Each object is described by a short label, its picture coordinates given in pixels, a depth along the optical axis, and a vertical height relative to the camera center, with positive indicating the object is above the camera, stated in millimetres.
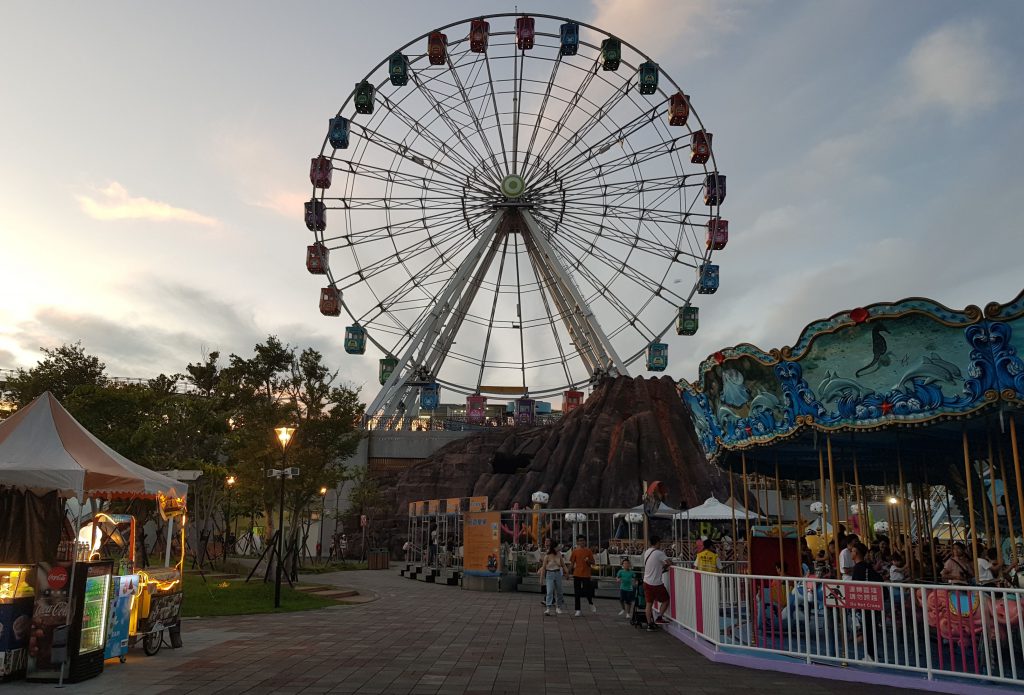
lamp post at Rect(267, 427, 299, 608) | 17750 +722
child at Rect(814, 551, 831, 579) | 15009 -1184
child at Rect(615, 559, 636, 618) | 16312 -1602
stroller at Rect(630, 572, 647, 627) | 14993 -1986
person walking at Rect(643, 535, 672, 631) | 14031 -1259
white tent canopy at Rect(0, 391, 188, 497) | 9617 +575
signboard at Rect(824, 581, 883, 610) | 9188 -1048
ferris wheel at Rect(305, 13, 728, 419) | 35375 +14566
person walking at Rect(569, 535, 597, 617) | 16797 -1308
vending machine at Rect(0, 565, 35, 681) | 8688 -1328
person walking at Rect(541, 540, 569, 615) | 16797 -1481
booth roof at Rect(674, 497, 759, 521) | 27278 -155
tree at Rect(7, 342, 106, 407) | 36062 +6213
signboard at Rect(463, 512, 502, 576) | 24672 -1186
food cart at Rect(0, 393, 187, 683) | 8828 -842
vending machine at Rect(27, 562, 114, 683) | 8734 -1409
